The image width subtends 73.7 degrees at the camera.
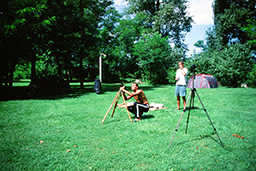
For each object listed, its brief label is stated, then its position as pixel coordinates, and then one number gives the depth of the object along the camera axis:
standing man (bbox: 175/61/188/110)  7.90
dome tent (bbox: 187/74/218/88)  21.13
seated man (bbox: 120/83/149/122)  6.34
